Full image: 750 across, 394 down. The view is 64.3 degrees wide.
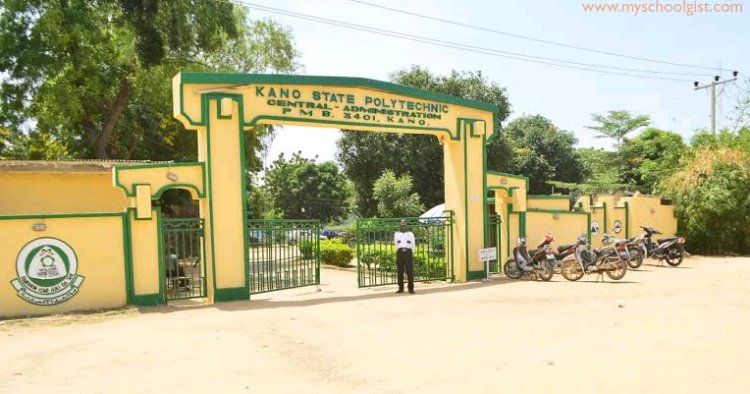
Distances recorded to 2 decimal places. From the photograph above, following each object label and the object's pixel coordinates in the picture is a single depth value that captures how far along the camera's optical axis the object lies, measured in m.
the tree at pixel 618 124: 33.47
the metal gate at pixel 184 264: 10.81
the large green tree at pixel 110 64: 18.34
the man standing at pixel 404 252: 12.16
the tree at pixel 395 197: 31.81
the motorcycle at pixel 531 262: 13.79
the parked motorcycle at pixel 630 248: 15.57
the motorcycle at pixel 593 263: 13.27
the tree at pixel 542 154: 44.09
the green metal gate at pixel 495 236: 15.75
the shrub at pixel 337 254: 22.42
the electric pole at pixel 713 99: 31.69
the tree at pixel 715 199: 20.83
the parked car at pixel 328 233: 46.25
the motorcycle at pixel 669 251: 17.26
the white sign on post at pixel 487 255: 14.23
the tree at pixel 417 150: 35.34
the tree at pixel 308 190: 56.12
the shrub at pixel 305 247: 13.91
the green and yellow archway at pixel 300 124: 11.02
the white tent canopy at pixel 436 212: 23.34
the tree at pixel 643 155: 31.66
